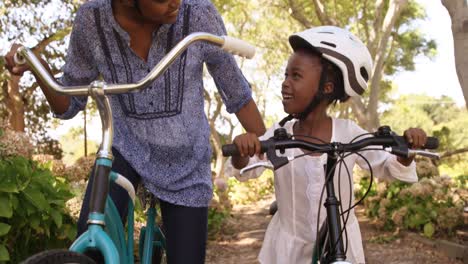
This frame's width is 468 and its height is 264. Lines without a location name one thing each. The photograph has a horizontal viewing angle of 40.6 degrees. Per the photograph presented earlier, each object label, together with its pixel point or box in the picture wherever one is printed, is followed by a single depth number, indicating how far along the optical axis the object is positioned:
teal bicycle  1.68
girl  2.57
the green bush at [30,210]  3.44
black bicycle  2.00
